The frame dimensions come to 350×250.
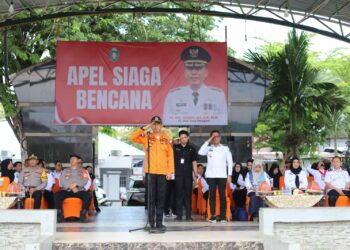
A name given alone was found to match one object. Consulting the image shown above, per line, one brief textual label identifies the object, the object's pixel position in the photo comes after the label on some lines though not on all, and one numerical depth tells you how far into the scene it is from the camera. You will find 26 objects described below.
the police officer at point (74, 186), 10.44
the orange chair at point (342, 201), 10.51
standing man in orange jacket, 8.39
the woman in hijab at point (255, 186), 10.74
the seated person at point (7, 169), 12.18
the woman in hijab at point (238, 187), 11.52
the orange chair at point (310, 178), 11.67
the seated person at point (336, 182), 10.59
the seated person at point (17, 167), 11.80
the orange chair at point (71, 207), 10.39
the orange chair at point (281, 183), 10.88
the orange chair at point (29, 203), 10.56
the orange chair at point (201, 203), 11.72
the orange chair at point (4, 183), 10.18
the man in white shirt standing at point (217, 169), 10.02
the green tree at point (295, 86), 15.67
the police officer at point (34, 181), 10.58
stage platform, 7.34
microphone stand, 8.31
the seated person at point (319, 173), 11.30
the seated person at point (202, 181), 11.71
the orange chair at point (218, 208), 10.29
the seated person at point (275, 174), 11.62
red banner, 13.32
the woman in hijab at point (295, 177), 10.16
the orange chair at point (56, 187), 11.62
